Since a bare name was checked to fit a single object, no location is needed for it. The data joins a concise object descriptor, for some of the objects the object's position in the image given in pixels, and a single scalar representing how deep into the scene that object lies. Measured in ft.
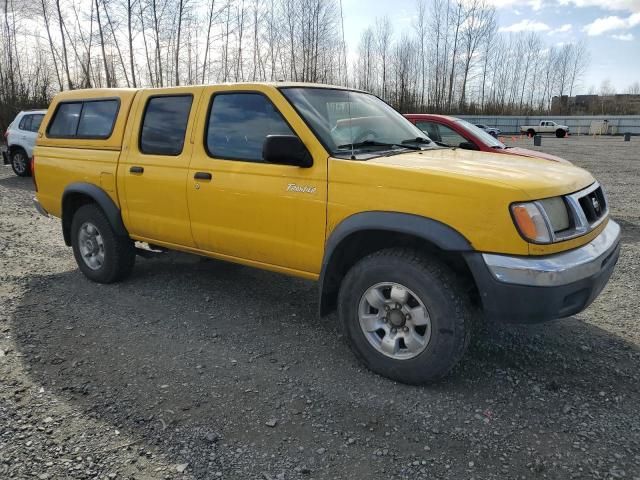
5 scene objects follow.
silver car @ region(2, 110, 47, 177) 42.70
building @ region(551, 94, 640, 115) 195.23
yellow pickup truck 9.29
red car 26.12
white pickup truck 138.82
